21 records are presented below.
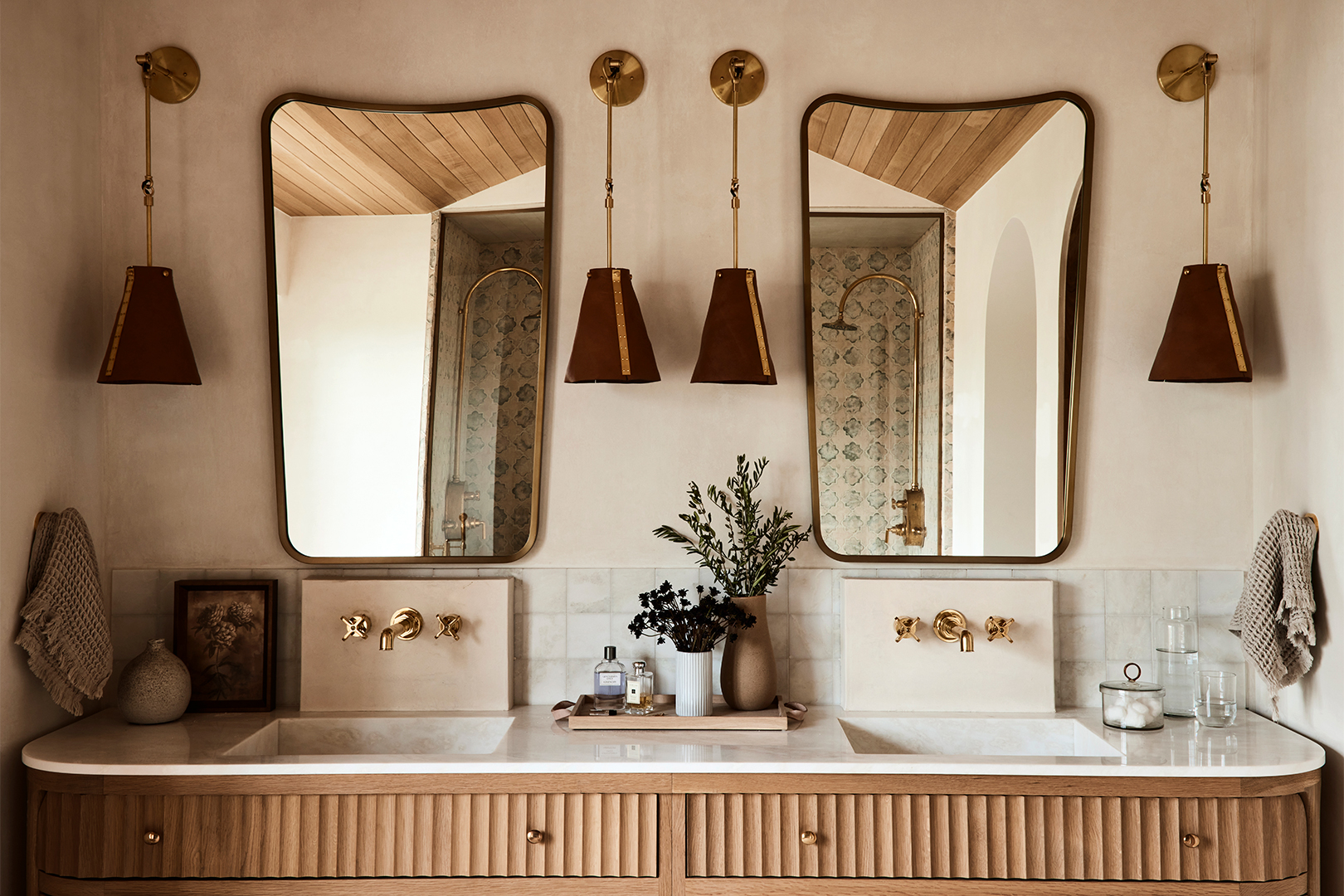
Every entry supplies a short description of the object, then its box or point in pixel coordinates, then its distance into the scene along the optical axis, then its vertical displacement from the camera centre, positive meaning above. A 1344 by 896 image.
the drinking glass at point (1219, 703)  1.80 -0.45
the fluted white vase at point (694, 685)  1.82 -0.42
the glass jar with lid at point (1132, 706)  1.78 -0.45
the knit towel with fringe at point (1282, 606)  1.71 -0.25
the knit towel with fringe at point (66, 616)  1.72 -0.29
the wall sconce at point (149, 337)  1.84 +0.25
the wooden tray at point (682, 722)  1.78 -0.49
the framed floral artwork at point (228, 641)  1.95 -0.37
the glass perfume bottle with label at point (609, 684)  1.92 -0.45
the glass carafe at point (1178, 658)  1.90 -0.39
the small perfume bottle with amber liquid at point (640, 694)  1.85 -0.45
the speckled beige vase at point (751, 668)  1.85 -0.40
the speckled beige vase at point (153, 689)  1.82 -0.44
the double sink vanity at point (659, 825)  1.56 -0.60
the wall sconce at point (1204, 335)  1.82 +0.27
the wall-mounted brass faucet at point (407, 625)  1.95 -0.33
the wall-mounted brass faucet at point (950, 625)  1.94 -0.32
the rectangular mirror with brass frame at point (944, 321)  1.94 +0.31
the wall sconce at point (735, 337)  1.86 +0.27
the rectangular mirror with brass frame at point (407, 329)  1.97 +0.29
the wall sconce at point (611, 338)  1.86 +0.26
